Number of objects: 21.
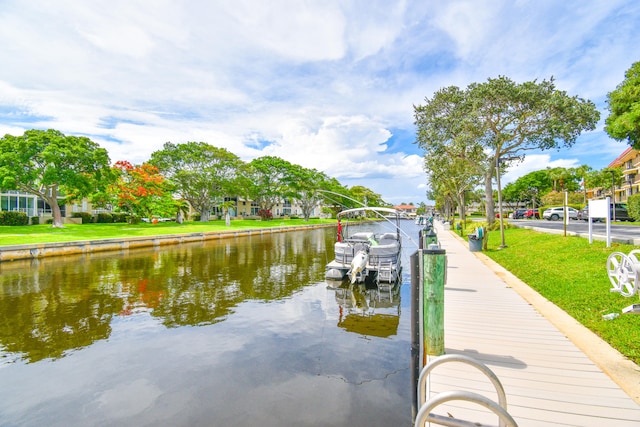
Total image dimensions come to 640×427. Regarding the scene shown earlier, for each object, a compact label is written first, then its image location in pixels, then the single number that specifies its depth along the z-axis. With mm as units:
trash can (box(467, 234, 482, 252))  17078
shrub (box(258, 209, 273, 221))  60156
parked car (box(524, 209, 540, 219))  47000
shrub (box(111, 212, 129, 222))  45156
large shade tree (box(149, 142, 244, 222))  46938
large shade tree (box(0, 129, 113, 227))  26281
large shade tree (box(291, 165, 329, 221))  59438
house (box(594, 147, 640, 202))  48625
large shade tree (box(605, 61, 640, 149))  14859
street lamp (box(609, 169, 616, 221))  25103
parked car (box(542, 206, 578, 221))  36000
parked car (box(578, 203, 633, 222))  27588
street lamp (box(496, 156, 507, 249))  16797
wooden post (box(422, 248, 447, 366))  4602
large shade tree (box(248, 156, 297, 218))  57312
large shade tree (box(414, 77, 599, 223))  22109
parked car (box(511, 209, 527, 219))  50938
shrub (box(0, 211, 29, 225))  33594
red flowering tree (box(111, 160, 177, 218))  35125
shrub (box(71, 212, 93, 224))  41406
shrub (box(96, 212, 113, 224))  43594
